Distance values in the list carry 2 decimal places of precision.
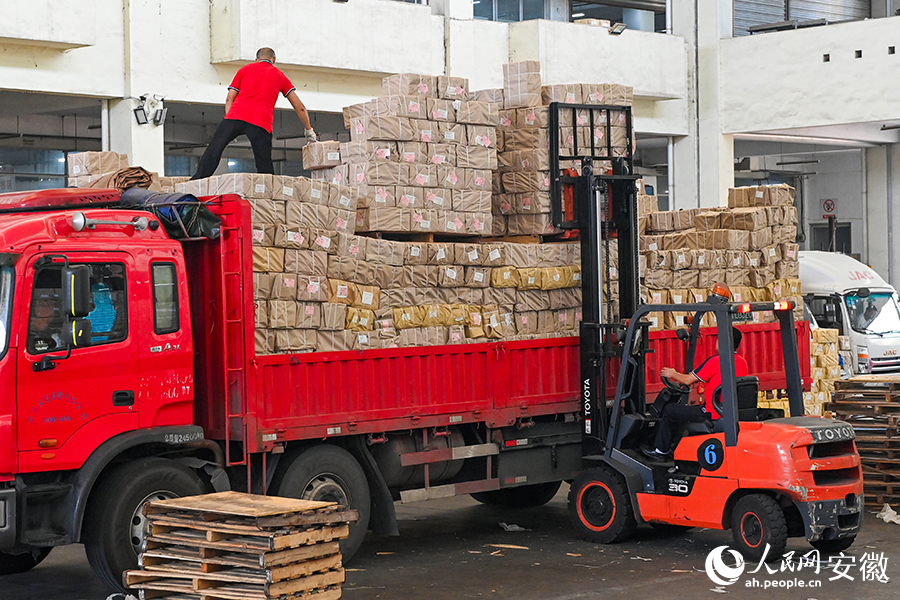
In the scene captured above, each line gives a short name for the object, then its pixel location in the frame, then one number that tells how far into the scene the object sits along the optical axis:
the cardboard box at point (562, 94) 11.46
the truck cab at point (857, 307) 20.09
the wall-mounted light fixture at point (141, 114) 16.98
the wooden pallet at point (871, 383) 12.24
